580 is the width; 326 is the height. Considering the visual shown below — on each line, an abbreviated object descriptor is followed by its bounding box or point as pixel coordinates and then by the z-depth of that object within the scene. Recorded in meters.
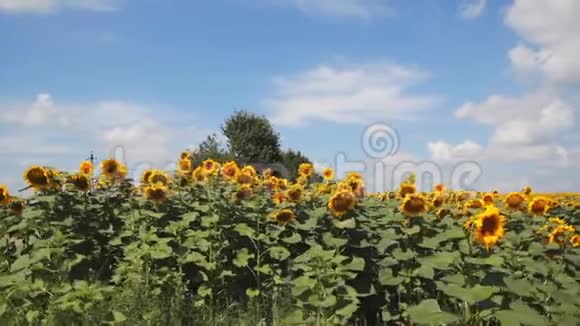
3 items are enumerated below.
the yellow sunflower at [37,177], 5.70
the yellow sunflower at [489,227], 4.06
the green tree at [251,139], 36.34
